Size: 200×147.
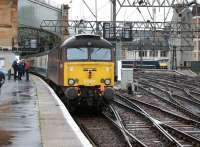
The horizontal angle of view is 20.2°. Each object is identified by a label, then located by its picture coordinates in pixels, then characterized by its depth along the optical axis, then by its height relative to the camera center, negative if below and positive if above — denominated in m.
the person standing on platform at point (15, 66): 39.52 -0.82
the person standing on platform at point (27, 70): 41.35 -1.18
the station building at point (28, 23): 67.56 +4.23
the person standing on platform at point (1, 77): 20.76 -0.86
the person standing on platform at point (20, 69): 40.00 -1.07
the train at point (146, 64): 104.94 -1.98
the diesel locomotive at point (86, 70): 20.89 -0.61
